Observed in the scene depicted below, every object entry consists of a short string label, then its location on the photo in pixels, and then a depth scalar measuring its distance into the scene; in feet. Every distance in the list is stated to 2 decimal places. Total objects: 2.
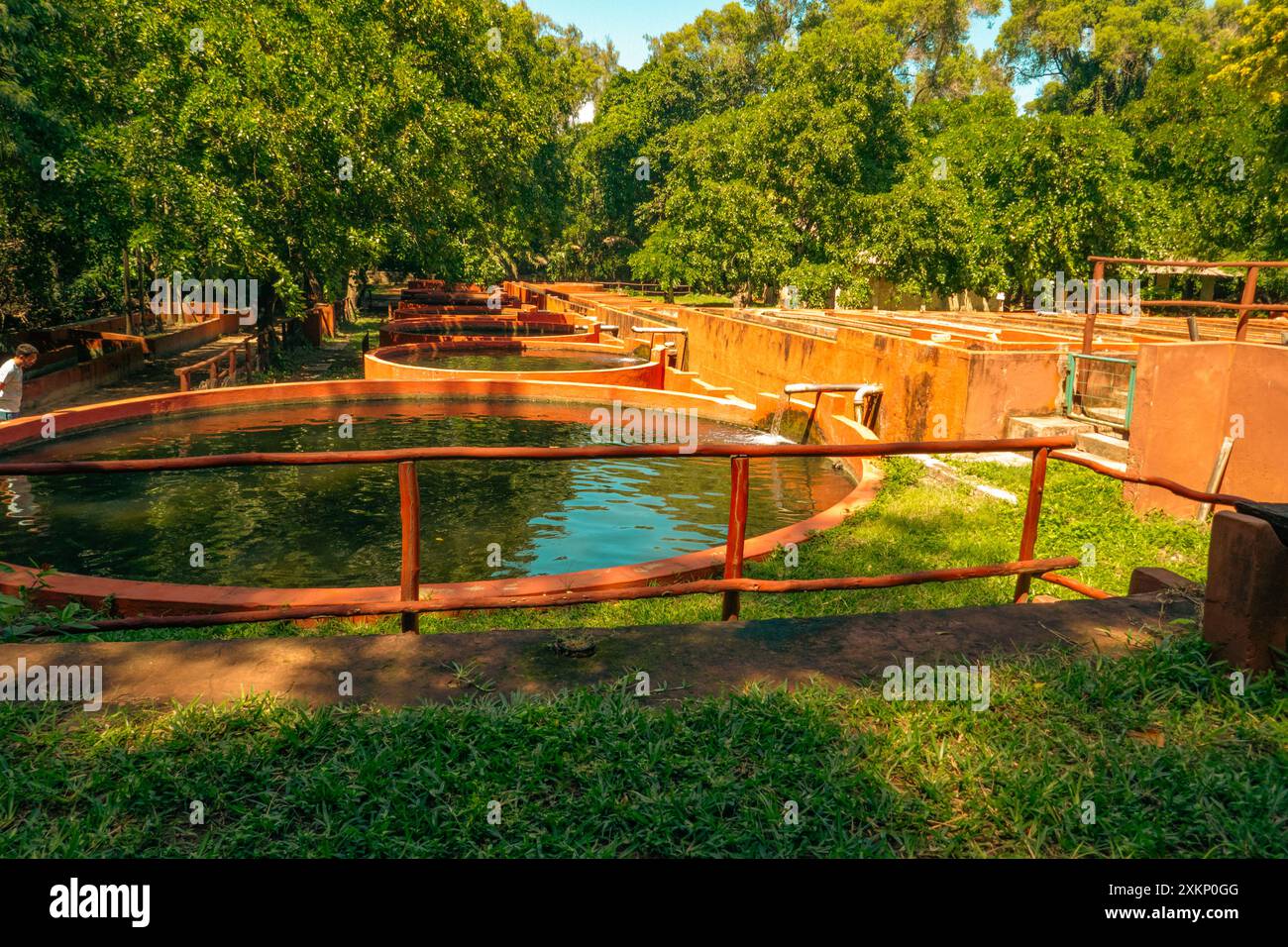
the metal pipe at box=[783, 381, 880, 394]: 41.02
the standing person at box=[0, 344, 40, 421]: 36.17
